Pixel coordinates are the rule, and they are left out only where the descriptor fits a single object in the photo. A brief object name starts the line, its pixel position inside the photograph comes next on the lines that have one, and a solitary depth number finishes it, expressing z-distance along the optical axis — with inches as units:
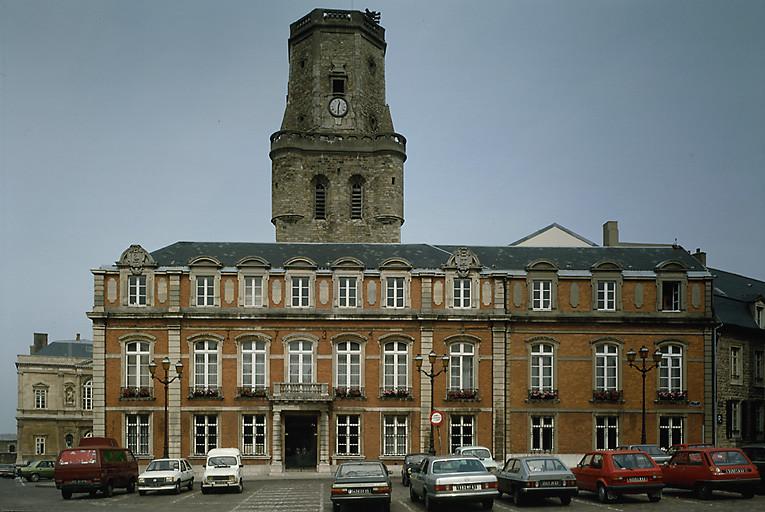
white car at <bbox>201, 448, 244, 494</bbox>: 1583.4
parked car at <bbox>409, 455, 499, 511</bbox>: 1138.0
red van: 1520.7
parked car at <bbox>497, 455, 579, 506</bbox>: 1214.9
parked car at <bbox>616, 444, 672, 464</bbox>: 1587.1
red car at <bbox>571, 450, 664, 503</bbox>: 1249.4
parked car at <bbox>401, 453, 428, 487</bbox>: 1682.3
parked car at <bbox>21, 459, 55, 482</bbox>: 2374.5
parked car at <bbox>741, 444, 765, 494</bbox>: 1347.2
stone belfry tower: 2984.7
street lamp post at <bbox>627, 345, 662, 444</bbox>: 1837.0
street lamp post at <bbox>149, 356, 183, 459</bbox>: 1958.7
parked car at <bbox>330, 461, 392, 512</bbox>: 1178.6
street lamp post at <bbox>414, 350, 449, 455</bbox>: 1912.4
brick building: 2167.8
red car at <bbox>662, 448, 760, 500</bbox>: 1266.0
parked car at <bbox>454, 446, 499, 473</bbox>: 1676.9
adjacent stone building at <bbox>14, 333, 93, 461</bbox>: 3644.2
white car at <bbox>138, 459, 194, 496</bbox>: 1565.0
